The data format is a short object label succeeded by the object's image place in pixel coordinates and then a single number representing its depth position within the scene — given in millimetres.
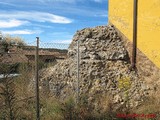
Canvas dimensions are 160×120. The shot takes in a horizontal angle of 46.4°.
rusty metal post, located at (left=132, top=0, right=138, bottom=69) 6295
